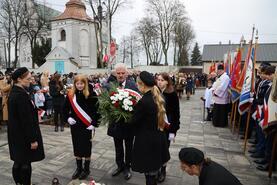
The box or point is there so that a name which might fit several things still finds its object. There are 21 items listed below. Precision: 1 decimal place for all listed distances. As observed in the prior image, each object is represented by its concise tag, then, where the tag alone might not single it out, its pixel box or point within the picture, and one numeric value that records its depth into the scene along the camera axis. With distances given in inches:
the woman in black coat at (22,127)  129.6
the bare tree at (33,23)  1317.2
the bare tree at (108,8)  1165.2
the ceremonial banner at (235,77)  288.8
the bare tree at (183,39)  1590.8
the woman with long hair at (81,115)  161.6
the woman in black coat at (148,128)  125.6
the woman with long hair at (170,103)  154.6
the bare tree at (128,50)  2471.7
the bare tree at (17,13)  1227.9
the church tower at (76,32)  1393.9
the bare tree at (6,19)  1208.8
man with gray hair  160.7
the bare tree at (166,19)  1536.7
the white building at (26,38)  1373.0
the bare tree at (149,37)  1579.7
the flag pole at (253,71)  226.3
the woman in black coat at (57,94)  306.2
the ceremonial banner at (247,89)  238.5
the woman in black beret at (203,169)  85.4
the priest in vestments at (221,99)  327.6
